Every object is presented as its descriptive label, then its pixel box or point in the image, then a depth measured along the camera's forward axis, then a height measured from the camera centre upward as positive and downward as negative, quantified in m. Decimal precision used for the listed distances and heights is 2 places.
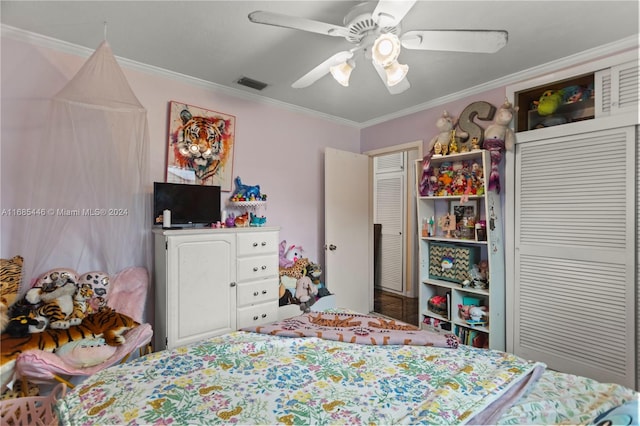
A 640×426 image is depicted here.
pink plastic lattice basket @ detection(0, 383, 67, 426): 1.35 -0.88
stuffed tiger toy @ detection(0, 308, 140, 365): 1.67 -0.73
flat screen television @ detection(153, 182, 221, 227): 2.52 +0.09
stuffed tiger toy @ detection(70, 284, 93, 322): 2.02 -0.58
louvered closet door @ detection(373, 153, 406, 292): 5.13 -0.02
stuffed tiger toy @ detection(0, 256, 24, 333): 1.75 -0.41
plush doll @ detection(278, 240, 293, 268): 3.33 -0.48
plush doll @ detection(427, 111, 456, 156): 3.06 +0.80
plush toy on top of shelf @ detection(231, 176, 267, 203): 3.04 +0.20
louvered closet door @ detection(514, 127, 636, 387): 2.14 -0.31
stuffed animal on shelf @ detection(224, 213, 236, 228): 2.93 -0.09
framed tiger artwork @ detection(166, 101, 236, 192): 2.74 +0.62
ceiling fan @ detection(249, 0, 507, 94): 1.46 +0.92
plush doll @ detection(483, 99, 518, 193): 2.66 +0.65
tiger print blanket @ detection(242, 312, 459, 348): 1.64 -0.67
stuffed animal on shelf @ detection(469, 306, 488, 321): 2.74 -0.88
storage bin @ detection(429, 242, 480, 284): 2.90 -0.46
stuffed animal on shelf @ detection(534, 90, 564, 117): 2.53 +0.92
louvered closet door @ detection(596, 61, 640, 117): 2.11 +0.88
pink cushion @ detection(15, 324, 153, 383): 1.62 -0.84
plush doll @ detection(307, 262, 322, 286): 3.35 -0.64
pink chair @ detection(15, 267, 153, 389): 1.64 -0.80
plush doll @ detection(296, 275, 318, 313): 3.19 -0.82
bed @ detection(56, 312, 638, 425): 1.05 -0.68
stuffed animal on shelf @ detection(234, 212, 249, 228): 2.95 -0.08
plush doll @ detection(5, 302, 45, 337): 1.74 -0.63
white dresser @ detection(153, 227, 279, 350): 2.34 -0.57
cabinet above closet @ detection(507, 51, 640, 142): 2.13 +0.90
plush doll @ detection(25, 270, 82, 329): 1.89 -0.53
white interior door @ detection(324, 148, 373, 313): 3.72 -0.21
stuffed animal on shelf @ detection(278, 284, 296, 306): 3.09 -0.85
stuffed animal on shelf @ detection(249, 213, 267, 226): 3.05 -0.07
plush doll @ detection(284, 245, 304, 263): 3.46 -0.45
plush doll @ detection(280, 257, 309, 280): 3.24 -0.60
